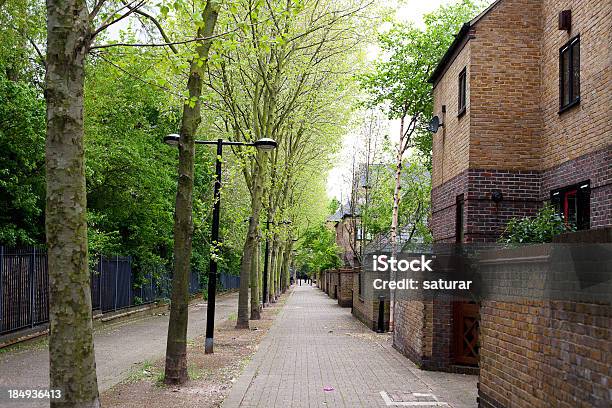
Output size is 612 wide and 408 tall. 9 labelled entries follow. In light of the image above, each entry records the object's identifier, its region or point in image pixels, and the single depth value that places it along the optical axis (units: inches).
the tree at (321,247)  1898.4
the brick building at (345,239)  1431.6
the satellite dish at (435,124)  607.2
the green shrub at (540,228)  406.3
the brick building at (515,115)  445.7
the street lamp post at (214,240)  577.9
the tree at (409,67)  804.0
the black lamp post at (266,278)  1349.2
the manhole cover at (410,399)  370.9
